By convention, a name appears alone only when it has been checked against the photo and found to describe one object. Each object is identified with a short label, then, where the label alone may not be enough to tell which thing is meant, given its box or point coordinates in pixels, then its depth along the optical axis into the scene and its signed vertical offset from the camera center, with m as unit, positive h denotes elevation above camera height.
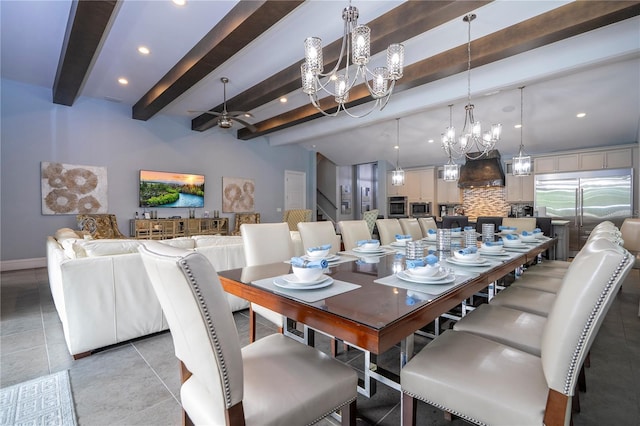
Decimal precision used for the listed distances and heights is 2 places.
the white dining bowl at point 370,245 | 2.23 -0.29
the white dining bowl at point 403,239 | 2.49 -0.28
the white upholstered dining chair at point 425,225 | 4.17 -0.26
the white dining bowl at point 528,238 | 2.67 -0.30
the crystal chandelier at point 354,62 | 2.01 +1.09
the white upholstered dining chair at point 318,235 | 2.44 -0.23
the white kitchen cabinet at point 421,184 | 8.58 +0.70
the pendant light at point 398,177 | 5.17 +0.55
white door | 8.81 +0.59
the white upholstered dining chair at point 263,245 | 2.07 -0.27
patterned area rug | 1.45 -1.05
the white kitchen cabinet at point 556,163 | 6.43 +0.98
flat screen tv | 6.21 +0.47
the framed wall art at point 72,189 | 5.20 +0.43
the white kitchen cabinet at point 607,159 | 5.86 +0.97
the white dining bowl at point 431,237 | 3.07 -0.33
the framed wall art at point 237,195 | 7.46 +0.39
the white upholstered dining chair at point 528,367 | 0.81 -0.59
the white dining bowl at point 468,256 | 1.67 -0.29
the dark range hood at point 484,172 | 7.03 +0.86
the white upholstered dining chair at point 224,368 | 0.76 -0.55
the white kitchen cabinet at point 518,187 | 7.02 +0.47
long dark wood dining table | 0.88 -0.35
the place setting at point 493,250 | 1.98 -0.30
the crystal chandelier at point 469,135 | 3.63 +0.96
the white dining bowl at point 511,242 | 2.34 -0.30
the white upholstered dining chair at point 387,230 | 3.20 -0.25
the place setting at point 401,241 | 2.53 -0.30
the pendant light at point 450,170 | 4.15 +0.53
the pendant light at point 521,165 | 3.87 +0.56
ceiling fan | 4.62 +1.51
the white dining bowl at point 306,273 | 1.22 -0.28
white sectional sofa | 2.04 -0.64
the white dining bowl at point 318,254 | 1.84 -0.29
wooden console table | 5.91 -0.39
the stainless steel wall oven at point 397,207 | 8.91 +0.01
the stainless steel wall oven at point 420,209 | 8.59 -0.06
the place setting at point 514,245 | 2.25 -0.31
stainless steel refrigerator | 5.78 +0.16
